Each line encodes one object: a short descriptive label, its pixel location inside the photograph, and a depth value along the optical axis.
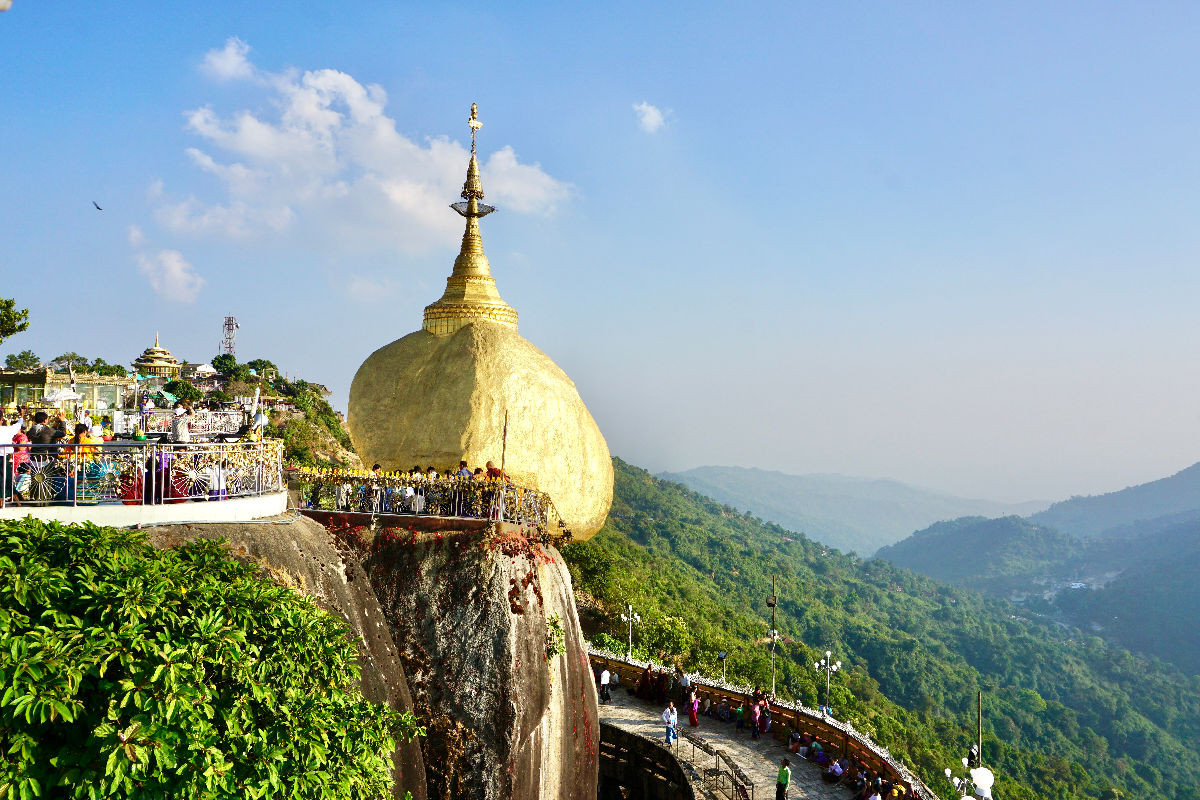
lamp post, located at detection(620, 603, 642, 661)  33.74
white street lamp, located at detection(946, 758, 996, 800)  11.26
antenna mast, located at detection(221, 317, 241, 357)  95.38
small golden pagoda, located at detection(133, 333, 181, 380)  68.25
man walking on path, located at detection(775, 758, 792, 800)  17.88
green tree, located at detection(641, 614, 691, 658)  36.78
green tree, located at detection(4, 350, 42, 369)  57.75
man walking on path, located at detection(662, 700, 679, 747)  21.78
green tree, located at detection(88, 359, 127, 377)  54.11
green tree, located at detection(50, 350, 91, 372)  56.24
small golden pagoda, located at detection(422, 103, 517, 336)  21.23
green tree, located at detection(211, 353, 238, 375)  72.75
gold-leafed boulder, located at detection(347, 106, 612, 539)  18.67
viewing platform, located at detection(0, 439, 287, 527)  10.94
